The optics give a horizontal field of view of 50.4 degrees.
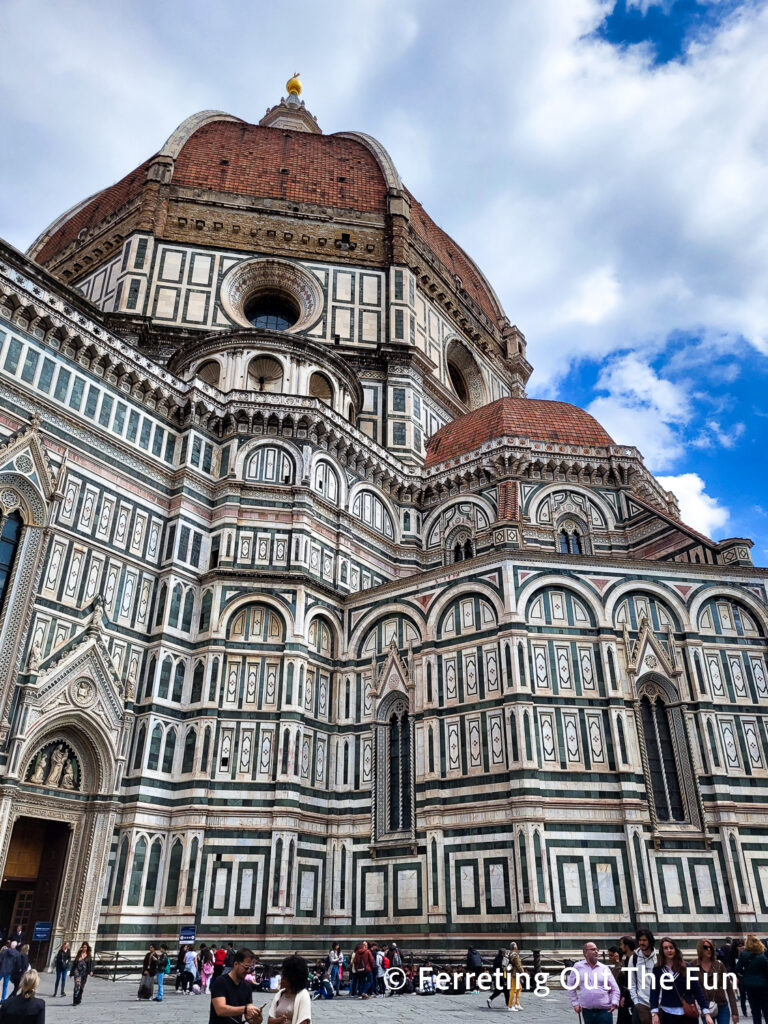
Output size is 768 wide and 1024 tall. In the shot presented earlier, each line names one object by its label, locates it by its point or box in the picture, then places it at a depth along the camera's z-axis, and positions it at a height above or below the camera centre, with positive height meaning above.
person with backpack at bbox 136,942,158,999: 15.05 -0.37
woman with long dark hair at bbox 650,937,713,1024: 7.13 -0.29
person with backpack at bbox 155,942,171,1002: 15.24 -0.27
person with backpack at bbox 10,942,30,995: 12.41 -0.18
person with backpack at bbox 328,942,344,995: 18.06 -0.23
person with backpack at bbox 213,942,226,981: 16.59 -0.07
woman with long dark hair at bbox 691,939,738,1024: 8.17 -0.23
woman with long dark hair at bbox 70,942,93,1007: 14.02 -0.28
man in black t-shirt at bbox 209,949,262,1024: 6.20 -0.27
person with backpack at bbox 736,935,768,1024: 9.42 -0.21
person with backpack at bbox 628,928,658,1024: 7.45 -0.18
